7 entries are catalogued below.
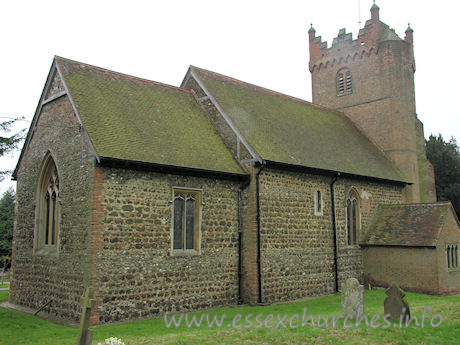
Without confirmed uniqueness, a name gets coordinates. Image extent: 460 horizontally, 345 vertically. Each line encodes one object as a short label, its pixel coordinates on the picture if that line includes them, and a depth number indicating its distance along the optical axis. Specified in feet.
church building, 47.88
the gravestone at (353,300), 40.34
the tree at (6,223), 131.95
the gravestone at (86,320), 28.12
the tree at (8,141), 55.11
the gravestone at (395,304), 38.24
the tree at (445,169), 123.95
